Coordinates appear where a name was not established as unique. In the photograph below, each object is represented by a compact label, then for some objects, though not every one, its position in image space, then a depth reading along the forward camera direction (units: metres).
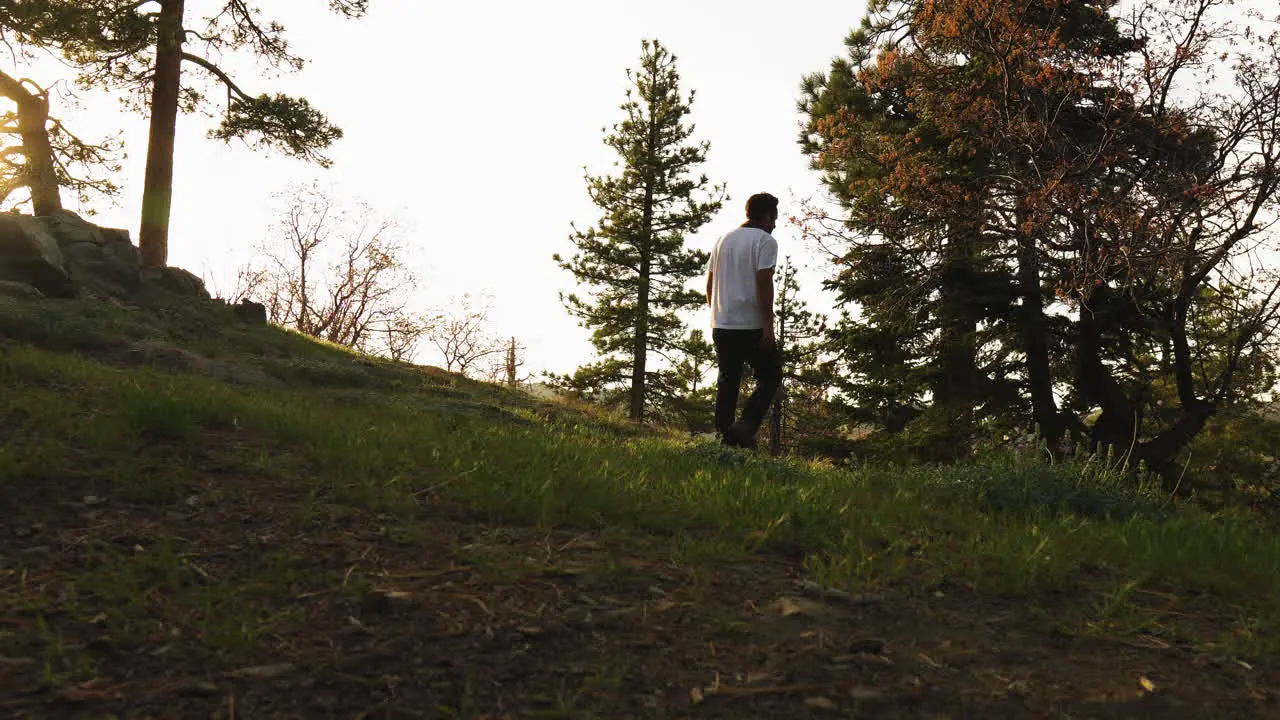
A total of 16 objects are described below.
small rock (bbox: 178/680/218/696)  2.27
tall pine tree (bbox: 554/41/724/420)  28.20
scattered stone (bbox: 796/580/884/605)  3.18
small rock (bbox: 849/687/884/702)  2.44
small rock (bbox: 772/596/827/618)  3.04
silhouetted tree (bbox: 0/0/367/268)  14.66
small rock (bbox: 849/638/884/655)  2.76
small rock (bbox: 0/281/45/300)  10.16
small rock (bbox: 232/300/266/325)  14.89
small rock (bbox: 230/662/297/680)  2.37
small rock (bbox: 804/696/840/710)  2.38
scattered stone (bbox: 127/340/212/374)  9.04
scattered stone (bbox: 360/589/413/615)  2.83
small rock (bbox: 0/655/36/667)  2.37
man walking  6.98
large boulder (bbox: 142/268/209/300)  14.64
